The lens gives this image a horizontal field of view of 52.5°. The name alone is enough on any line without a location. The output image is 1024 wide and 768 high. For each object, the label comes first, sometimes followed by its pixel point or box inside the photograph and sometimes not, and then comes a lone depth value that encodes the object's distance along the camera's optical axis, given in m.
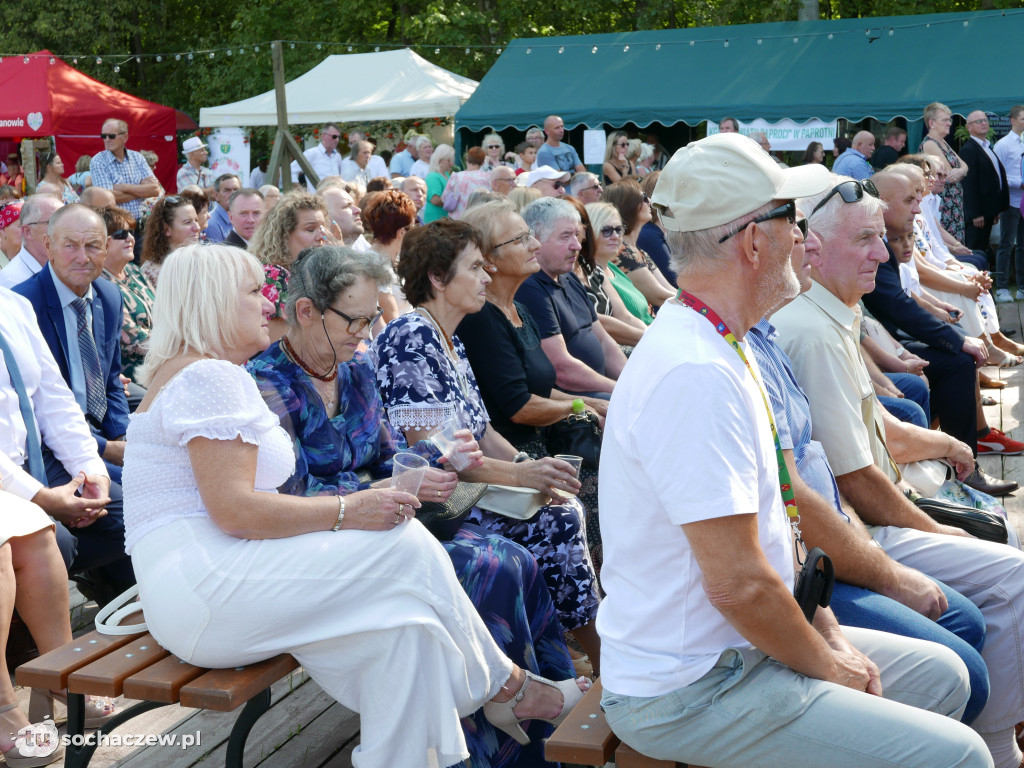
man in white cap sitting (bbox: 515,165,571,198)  7.58
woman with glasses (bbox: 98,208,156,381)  4.91
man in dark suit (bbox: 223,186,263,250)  6.46
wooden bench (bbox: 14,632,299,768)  2.31
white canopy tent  17.61
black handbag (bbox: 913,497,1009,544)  3.30
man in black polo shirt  4.59
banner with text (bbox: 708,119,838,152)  14.46
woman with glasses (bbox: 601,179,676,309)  6.80
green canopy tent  13.91
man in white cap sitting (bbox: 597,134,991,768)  1.78
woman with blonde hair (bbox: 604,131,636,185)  14.05
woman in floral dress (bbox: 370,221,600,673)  3.32
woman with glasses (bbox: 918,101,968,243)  10.84
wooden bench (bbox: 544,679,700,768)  2.02
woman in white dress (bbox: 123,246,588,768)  2.39
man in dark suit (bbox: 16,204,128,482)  3.96
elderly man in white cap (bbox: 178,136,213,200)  14.21
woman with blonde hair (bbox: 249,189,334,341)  5.08
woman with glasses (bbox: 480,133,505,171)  13.43
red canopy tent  17.84
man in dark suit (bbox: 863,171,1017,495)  5.41
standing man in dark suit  11.77
